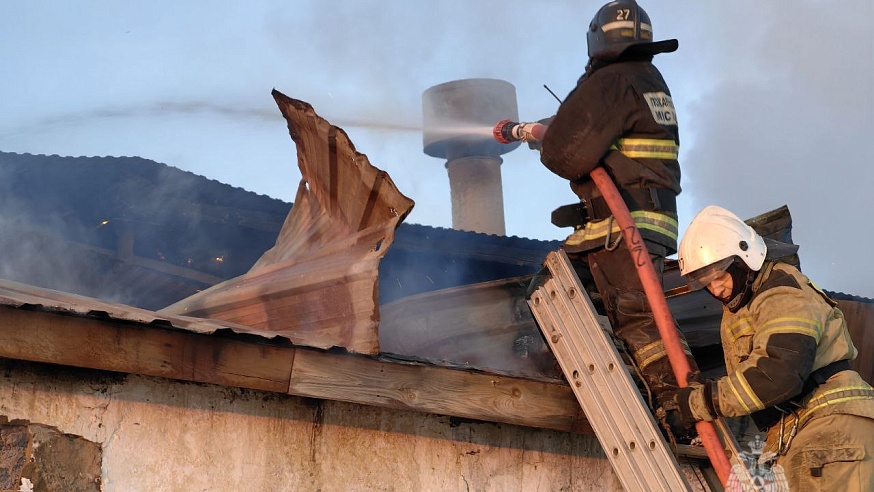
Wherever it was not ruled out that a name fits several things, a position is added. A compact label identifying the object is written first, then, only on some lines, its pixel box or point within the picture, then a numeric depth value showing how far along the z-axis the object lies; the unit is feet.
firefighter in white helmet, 25.38
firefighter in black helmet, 31.32
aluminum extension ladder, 27.37
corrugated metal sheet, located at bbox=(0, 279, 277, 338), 24.64
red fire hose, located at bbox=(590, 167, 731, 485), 26.61
